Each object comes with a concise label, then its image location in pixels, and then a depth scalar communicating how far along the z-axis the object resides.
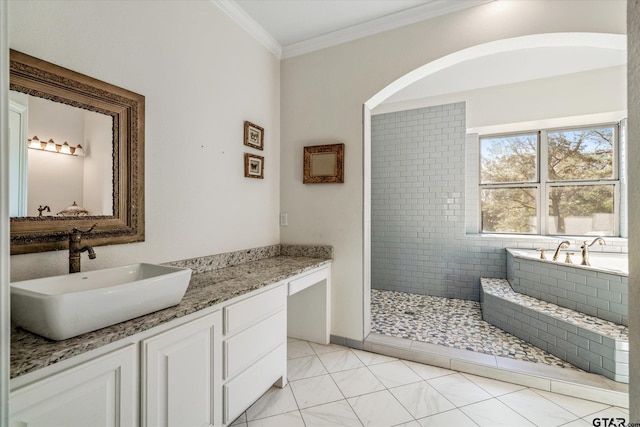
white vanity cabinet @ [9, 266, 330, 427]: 0.90
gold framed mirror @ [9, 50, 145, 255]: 1.23
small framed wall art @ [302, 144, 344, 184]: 2.64
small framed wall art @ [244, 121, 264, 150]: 2.46
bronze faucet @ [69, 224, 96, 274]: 1.31
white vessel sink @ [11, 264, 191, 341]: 0.92
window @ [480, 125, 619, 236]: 3.62
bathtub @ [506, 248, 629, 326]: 2.34
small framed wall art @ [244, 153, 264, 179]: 2.48
